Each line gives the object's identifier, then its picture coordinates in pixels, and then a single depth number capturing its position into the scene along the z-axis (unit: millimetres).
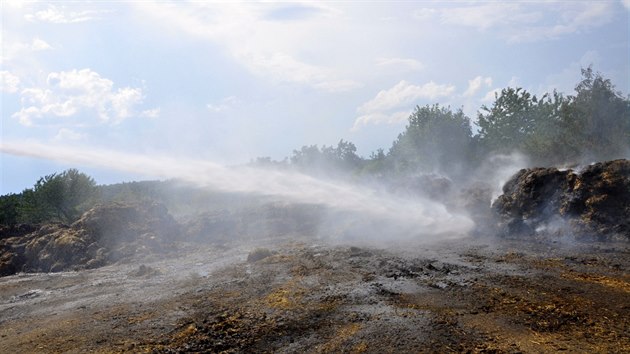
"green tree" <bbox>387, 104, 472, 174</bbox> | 66188
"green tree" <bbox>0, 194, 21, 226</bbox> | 38375
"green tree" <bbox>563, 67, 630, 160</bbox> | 39094
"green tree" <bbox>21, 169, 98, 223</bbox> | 37000
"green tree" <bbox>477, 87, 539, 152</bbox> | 57781
